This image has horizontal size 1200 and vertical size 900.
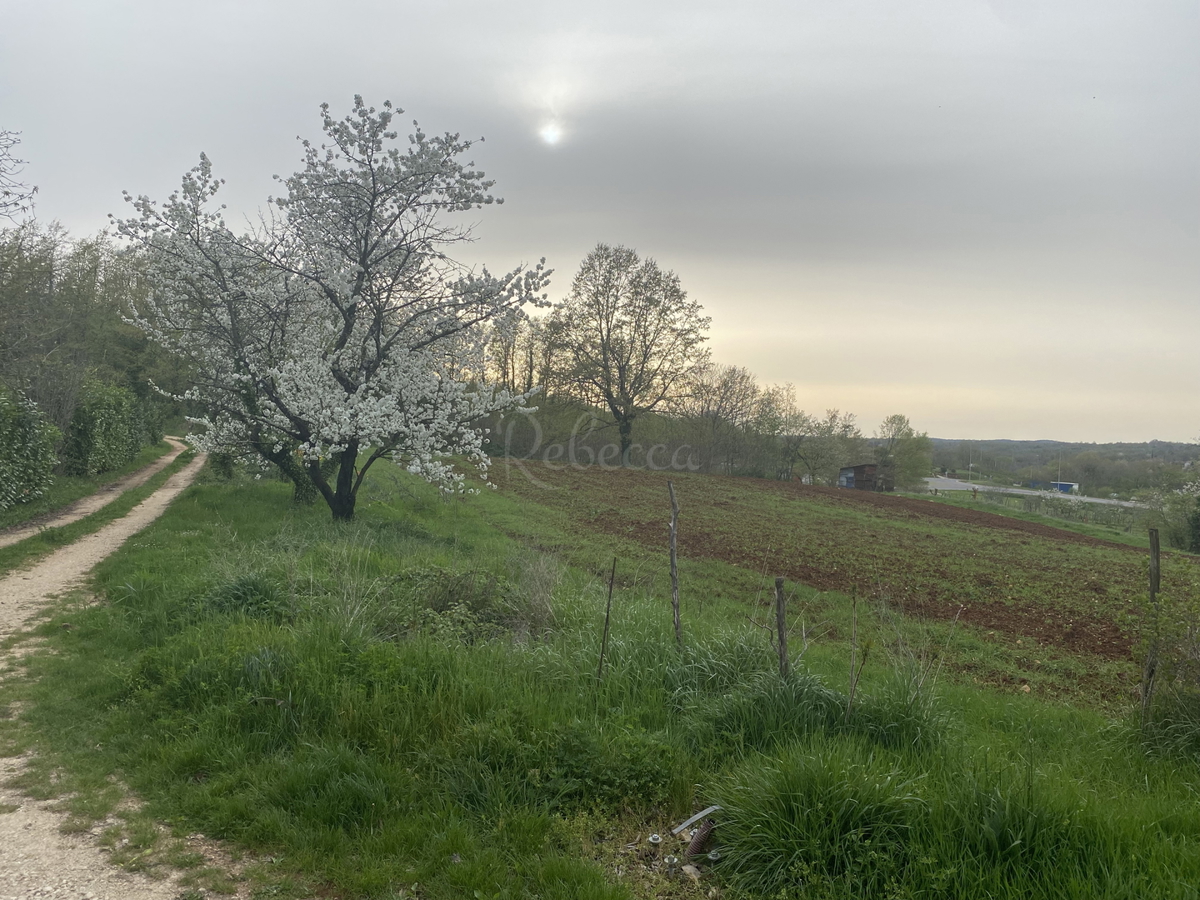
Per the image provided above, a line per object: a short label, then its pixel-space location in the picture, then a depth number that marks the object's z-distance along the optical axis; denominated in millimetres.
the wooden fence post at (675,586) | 5608
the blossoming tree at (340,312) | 12242
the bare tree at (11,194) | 10680
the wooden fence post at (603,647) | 5410
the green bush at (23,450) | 14086
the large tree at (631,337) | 42031
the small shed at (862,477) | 46412
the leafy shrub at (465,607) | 6520
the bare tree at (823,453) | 48625
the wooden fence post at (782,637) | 4700
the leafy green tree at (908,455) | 59541
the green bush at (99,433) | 20141
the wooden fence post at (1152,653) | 4852
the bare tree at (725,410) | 46312
